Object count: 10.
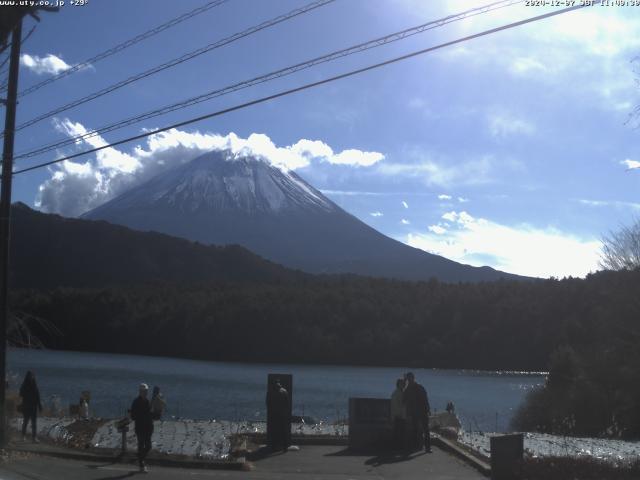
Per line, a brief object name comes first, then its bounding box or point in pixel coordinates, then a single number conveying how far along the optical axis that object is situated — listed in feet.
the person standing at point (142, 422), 39.27
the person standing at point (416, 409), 45.55
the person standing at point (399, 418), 46.75
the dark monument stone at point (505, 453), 37.14
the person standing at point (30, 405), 49.67
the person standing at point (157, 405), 45.32
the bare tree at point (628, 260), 99.87
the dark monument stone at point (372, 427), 47.91
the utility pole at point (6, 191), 46.60
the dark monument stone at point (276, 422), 46.42
